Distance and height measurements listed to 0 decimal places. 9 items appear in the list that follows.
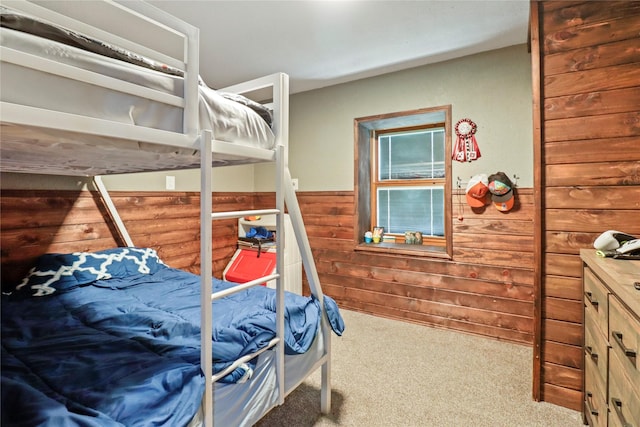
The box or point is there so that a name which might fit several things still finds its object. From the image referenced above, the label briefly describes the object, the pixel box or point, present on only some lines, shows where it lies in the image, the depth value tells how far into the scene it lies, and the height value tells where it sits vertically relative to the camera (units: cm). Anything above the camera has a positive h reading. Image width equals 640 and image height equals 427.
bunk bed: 78 +21
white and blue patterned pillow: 194 -36
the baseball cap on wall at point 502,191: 246 +20
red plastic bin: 321 -52
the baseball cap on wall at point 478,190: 253 +21
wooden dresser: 95 -44
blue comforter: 89 -50
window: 302 +37
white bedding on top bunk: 72 +32
